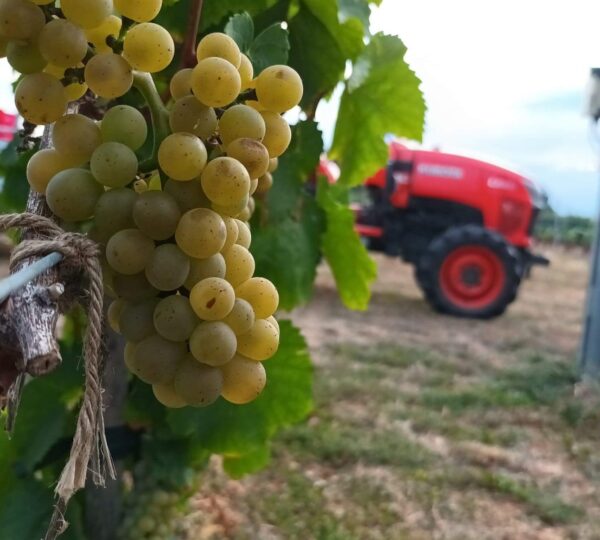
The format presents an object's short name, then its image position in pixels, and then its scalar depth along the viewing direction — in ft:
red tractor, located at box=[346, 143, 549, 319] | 14.74
